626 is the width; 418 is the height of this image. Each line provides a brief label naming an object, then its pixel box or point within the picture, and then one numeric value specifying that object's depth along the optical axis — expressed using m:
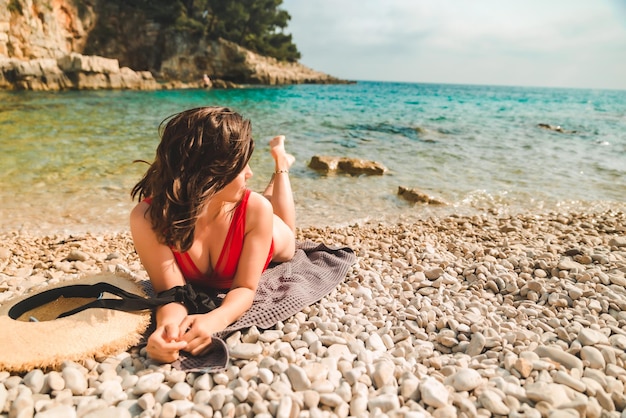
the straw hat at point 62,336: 2.07
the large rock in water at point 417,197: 6.43
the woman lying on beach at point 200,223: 2.29
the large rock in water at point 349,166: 8.14
